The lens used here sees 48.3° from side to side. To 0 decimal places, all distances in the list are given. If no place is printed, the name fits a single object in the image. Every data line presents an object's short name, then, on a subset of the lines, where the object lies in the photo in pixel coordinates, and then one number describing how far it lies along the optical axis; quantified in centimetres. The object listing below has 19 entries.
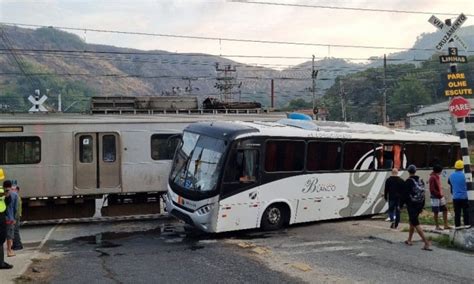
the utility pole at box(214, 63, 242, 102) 5806
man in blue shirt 1268
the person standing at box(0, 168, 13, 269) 962
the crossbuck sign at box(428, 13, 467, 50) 1206
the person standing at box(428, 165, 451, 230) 1346
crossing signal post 1166
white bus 1297
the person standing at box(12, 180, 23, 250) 1163
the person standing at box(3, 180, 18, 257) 1092
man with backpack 1150
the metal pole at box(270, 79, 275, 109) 5312
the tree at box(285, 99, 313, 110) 9325
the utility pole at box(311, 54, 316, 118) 4988
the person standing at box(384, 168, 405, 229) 1452
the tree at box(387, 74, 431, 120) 8881
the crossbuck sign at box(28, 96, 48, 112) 2219
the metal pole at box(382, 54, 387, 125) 5139
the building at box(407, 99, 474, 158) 6707
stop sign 1159
